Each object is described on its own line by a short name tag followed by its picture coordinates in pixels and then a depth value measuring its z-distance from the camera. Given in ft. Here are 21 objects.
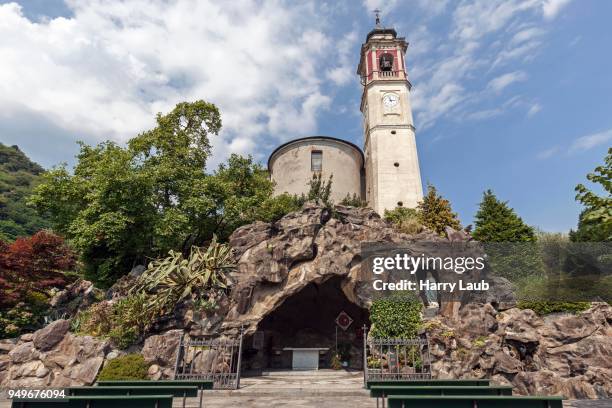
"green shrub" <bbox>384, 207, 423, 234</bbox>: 65.00
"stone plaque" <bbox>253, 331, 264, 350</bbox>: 57.06
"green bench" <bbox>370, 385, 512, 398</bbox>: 21.77
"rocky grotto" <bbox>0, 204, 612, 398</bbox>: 38.47
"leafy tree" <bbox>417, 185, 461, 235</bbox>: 74.54
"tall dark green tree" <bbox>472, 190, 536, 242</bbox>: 67.51
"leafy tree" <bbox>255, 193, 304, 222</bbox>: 68.74
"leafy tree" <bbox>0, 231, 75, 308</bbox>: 48.47
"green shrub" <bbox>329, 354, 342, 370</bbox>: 55.36
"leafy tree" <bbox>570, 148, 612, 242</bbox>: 27.76
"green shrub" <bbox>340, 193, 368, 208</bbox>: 86.79
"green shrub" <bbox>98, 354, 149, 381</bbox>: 36.68
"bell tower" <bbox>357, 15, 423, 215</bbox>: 96.37
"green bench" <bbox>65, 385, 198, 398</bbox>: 22.21
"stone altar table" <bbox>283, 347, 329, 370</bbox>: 53.21
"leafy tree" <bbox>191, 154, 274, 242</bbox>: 64.34
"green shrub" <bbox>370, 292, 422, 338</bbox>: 44.50
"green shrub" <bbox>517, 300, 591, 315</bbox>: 45.91
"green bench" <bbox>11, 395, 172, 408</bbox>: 16.63
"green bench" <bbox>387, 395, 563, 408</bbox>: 17.26
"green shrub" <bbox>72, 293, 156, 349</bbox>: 41.29
